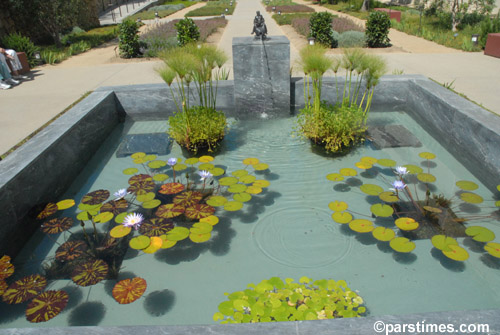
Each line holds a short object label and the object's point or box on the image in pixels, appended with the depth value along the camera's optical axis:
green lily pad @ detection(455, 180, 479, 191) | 3.48
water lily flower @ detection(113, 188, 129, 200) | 3.28
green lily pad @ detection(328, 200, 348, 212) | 3.21
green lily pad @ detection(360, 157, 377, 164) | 4.00
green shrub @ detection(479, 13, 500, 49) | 10.54
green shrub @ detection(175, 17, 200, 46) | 11.59
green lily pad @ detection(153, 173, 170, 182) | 3.84
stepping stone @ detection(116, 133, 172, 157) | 4.65
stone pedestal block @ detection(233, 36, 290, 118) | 5.29
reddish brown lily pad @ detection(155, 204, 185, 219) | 3.14
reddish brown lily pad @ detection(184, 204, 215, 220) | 3.13
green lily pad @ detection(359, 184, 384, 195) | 3.41
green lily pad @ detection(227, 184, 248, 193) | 3.51
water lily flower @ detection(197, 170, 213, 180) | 3.53
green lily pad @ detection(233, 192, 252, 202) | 3.39
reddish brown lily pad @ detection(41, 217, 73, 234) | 3.11
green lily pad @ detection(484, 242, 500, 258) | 2.61
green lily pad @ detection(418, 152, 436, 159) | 4.18
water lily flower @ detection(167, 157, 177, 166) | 3.79
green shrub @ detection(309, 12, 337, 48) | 11.86
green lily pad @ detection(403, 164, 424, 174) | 3.81
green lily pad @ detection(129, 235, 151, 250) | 2.73
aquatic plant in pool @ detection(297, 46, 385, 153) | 4.32
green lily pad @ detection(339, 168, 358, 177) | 3.78
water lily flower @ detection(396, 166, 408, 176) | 3.52
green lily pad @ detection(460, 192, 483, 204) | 3.31
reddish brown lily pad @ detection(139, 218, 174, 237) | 2.94
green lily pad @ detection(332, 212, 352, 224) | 3.10
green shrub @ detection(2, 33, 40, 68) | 9.94
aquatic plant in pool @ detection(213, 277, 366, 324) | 2.19
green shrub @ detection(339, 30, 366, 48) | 11.94
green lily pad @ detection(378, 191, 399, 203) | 3.31
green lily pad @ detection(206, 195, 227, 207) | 3.25
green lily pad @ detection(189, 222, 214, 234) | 2.92
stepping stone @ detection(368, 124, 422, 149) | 4.59
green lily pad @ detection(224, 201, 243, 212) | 3.24
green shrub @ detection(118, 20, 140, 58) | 10.66
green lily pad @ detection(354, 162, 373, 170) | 3.88
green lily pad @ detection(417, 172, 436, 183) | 3.67
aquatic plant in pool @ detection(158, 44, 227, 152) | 4.38
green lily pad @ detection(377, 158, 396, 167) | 3.90
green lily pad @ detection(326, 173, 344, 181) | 3.73
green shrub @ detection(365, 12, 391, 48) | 11.31
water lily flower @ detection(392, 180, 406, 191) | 3.18
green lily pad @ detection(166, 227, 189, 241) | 2.86
